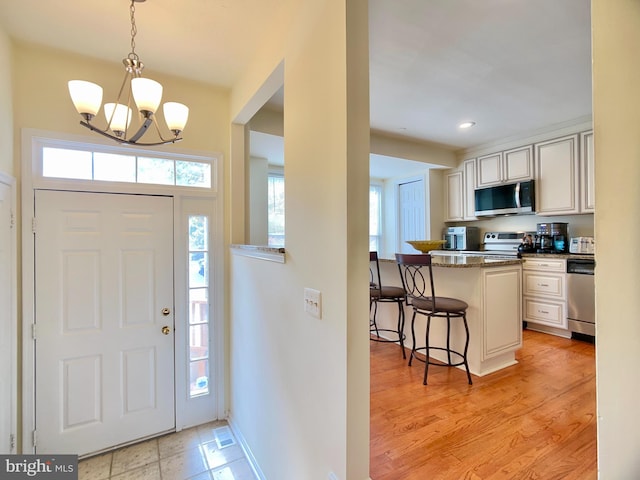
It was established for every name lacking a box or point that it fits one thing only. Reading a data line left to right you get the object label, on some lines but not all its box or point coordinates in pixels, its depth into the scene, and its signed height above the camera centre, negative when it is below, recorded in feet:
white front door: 6.82 -1.94
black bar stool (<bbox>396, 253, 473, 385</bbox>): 7.97 -1.83
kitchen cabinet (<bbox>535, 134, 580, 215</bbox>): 12.24 +2.63
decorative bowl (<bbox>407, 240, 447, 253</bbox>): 10.25 -0.22
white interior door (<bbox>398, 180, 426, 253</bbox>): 17.35 +1.56
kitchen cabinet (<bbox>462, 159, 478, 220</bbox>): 15.79 +2.69
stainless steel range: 14.20 -0.33
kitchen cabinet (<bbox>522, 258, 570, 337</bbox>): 12.00 -2.42
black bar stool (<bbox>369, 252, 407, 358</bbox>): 9.83 -2.03
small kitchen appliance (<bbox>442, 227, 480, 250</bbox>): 16.02 +0.01
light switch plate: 4.17 -0.91
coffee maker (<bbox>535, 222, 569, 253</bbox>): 13.08 -0.02
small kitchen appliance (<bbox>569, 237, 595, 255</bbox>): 11.88 -0.32
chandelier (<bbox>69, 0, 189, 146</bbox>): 4.41 +2.20
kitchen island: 8.51 -2.10
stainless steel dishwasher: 11.14 -2.24
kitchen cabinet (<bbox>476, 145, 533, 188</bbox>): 13.73 +3.48
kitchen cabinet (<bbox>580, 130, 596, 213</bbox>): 11.75 +2.68
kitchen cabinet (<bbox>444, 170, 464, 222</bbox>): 16.42 +2.37
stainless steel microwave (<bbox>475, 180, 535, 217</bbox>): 13.50 +1.87
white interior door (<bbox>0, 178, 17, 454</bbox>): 5.90 -1.79
